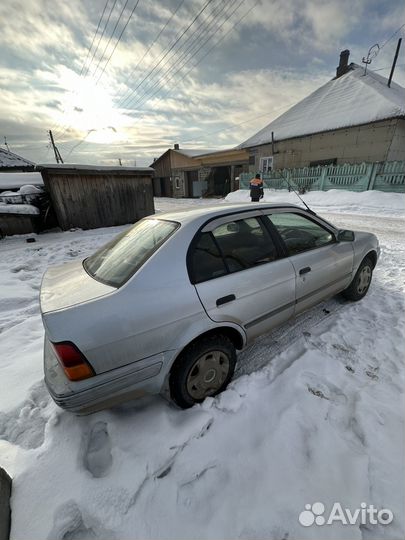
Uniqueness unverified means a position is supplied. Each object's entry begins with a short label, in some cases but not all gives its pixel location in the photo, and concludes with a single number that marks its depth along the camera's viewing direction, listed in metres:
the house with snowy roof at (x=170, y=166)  23.73
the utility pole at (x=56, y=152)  29.22
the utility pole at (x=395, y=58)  12.66
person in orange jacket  11.44
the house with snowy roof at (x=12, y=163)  20.17
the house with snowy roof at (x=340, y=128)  12.30
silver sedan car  1.44
